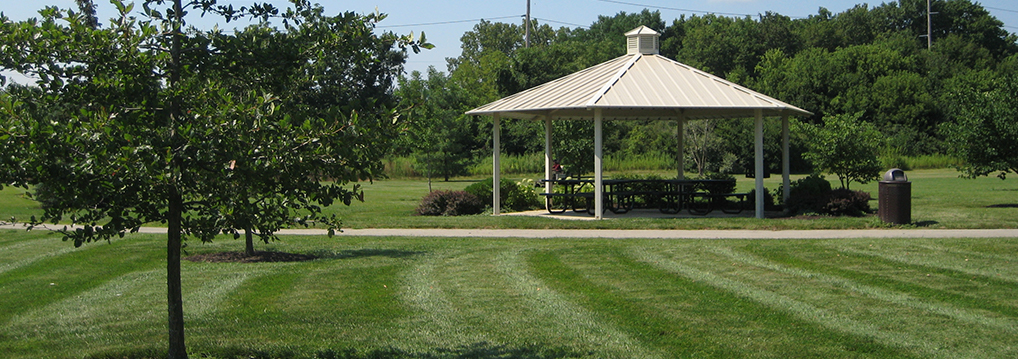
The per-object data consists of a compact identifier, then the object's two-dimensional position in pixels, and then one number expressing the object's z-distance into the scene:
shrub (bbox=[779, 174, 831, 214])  17.42
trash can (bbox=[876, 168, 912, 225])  14.93
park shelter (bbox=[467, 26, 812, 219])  16.91
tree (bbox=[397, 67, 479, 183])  26.39
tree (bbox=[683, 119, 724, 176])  45.44
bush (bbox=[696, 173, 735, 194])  19.39
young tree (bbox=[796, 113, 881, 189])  19.89
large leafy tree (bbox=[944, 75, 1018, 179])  18.95
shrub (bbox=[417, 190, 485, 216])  18.72
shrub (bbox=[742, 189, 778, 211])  19.56
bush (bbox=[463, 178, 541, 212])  19.88
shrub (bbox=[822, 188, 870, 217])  16.89
